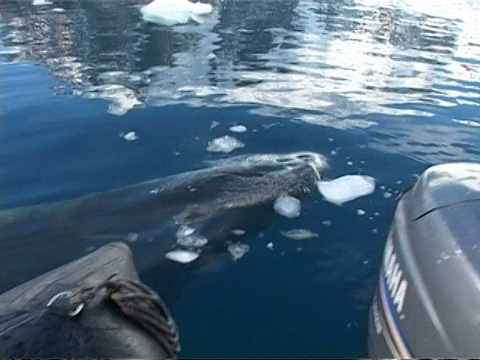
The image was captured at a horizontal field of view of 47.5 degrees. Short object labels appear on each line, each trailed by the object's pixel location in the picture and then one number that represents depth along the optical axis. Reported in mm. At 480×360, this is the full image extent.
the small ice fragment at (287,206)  4375
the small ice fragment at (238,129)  6305
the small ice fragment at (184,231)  4000
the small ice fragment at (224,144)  5801
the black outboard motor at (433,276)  1940
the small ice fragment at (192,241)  3906
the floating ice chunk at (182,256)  3750
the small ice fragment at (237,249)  3871
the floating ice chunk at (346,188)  4645
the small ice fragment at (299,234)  4109
